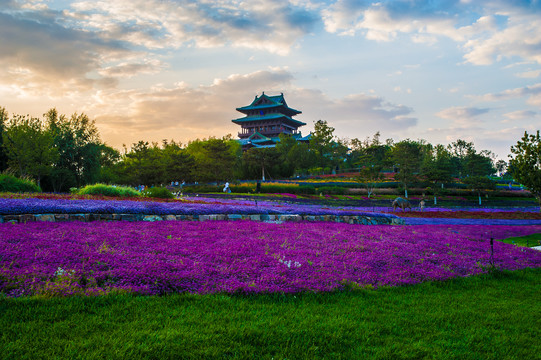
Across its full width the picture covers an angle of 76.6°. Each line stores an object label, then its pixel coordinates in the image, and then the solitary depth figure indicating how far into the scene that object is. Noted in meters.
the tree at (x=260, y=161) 49.44
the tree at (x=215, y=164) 44.66
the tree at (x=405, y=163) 37.65
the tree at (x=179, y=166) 43.59
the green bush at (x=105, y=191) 19.81
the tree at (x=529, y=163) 22.81
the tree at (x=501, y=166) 78.61
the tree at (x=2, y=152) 30.92
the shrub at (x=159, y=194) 20.48
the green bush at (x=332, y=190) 38.31
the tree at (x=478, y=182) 35.00
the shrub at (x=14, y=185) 19.02
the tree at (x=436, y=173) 36.20
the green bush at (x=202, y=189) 38.84
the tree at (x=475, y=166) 47.49
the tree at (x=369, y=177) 35.52
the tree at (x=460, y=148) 69.49
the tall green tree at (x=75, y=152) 34.71
